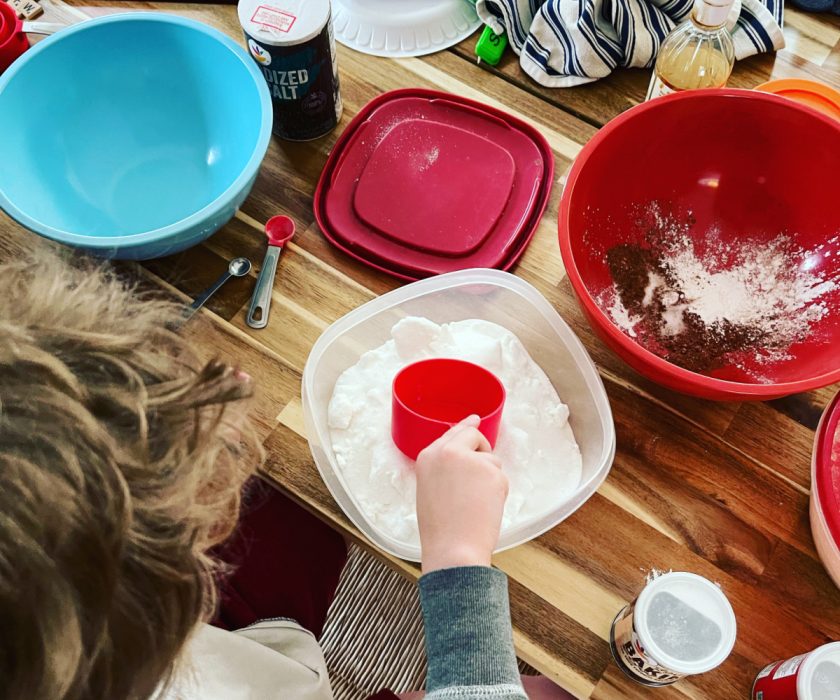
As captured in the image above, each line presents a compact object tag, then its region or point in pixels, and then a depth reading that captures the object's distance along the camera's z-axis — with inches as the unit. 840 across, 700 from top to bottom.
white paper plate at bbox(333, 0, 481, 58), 38.2
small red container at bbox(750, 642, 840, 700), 23.3
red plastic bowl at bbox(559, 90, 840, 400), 30.1
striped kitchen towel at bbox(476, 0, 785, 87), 35.7
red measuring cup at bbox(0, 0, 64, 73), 35.8
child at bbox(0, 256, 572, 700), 18.8
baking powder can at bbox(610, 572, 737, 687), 23.9
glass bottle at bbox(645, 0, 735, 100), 30.9
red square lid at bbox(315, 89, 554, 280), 33.5
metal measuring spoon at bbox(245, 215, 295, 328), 32.2
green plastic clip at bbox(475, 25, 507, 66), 37.5
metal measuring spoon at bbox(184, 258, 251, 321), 32.3
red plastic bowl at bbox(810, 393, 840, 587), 26.3
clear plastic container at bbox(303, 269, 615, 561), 29.4
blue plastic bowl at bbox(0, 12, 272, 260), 32.4
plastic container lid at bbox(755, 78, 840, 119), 33.4
